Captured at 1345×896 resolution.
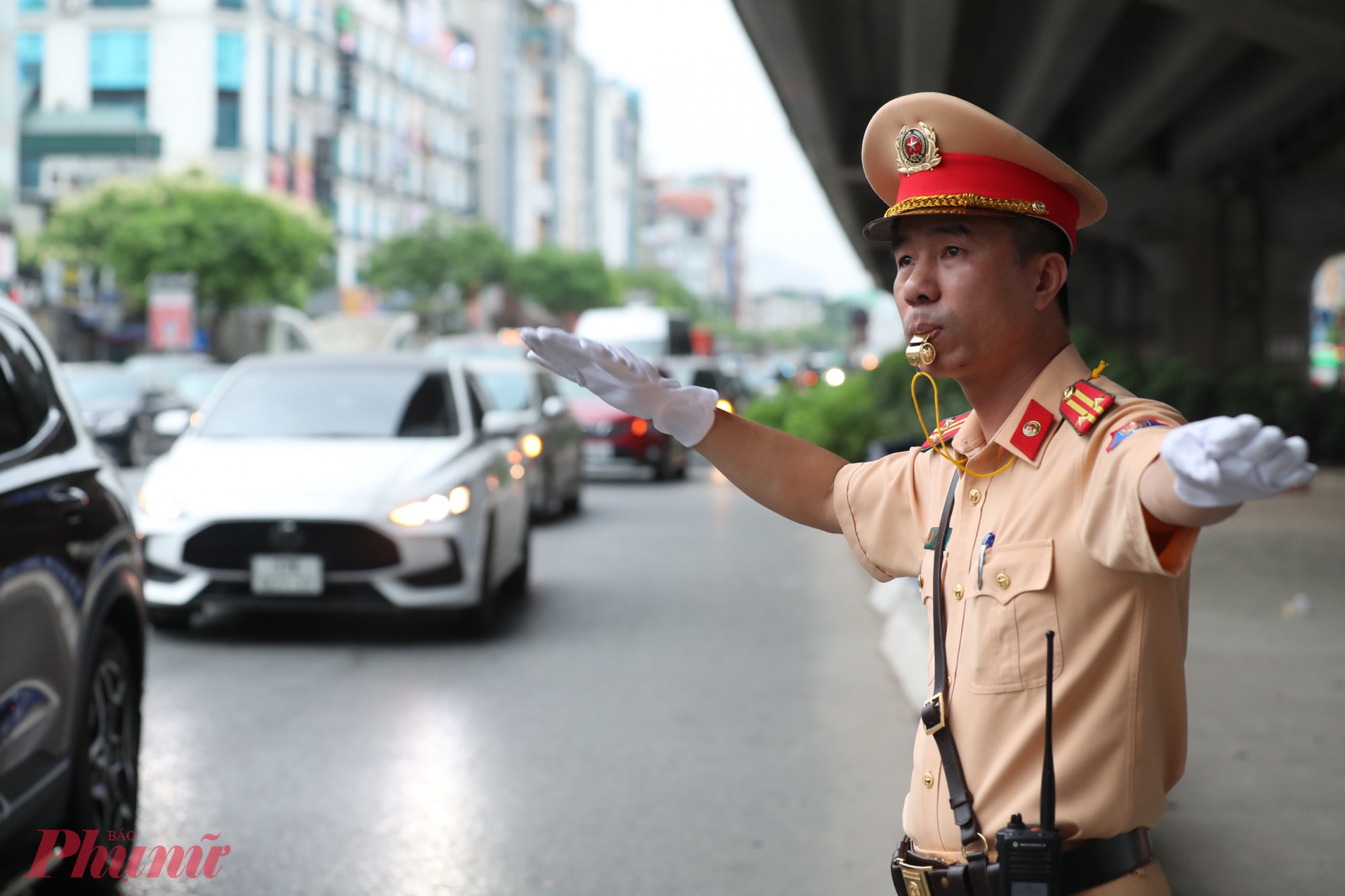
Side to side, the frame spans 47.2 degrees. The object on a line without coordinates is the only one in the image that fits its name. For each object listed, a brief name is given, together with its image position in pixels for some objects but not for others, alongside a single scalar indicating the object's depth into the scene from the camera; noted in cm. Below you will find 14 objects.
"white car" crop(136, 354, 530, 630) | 852
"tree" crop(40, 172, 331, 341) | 4950
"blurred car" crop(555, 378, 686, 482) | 2097
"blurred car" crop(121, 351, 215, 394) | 2619
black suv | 394
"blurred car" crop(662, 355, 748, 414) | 2566
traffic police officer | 196
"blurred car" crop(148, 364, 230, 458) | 2497
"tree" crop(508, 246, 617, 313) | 8581
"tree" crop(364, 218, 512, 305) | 7150
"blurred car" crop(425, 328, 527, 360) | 1866
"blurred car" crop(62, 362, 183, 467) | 2289
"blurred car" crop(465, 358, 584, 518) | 1546
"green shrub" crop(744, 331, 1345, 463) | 1988
